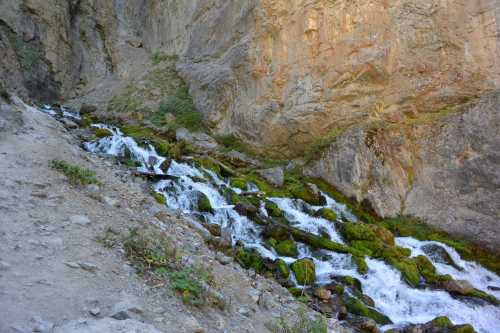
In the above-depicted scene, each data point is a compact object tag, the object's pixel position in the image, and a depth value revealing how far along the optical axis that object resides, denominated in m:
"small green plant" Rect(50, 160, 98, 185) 7.12
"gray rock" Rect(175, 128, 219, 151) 17.48
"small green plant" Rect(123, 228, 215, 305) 4.57
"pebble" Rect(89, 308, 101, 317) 3.55
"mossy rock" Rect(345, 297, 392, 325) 7.79
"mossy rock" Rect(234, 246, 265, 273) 8.05
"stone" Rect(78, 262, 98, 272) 4.34
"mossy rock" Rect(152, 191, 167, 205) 9.41
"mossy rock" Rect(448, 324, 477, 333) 7.53
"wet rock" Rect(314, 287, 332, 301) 7.83
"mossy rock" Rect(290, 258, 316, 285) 8.24
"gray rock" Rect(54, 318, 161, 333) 3.18
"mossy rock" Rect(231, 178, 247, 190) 13.05
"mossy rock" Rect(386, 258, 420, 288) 9.53
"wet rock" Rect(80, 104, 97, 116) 22.07
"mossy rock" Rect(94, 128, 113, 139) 15.61
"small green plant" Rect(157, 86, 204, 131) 19.64
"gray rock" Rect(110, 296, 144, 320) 3.61
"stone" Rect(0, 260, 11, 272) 3.84
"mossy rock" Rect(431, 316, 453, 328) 7.68
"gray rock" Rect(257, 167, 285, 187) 14.38
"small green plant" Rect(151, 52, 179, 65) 25.44
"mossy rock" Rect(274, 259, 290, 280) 8.16
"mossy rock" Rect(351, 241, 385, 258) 10.43
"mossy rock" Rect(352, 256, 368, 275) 9.28
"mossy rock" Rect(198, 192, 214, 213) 10.44
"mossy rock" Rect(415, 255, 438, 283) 9.90
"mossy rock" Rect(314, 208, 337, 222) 12.12
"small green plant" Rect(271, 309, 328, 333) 4.62
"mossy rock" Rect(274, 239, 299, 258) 9.27
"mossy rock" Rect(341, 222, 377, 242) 11.18
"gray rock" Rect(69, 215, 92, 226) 5.45
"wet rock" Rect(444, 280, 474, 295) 9.40
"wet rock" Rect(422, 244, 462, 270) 11.43
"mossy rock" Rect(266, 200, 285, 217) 11.44
